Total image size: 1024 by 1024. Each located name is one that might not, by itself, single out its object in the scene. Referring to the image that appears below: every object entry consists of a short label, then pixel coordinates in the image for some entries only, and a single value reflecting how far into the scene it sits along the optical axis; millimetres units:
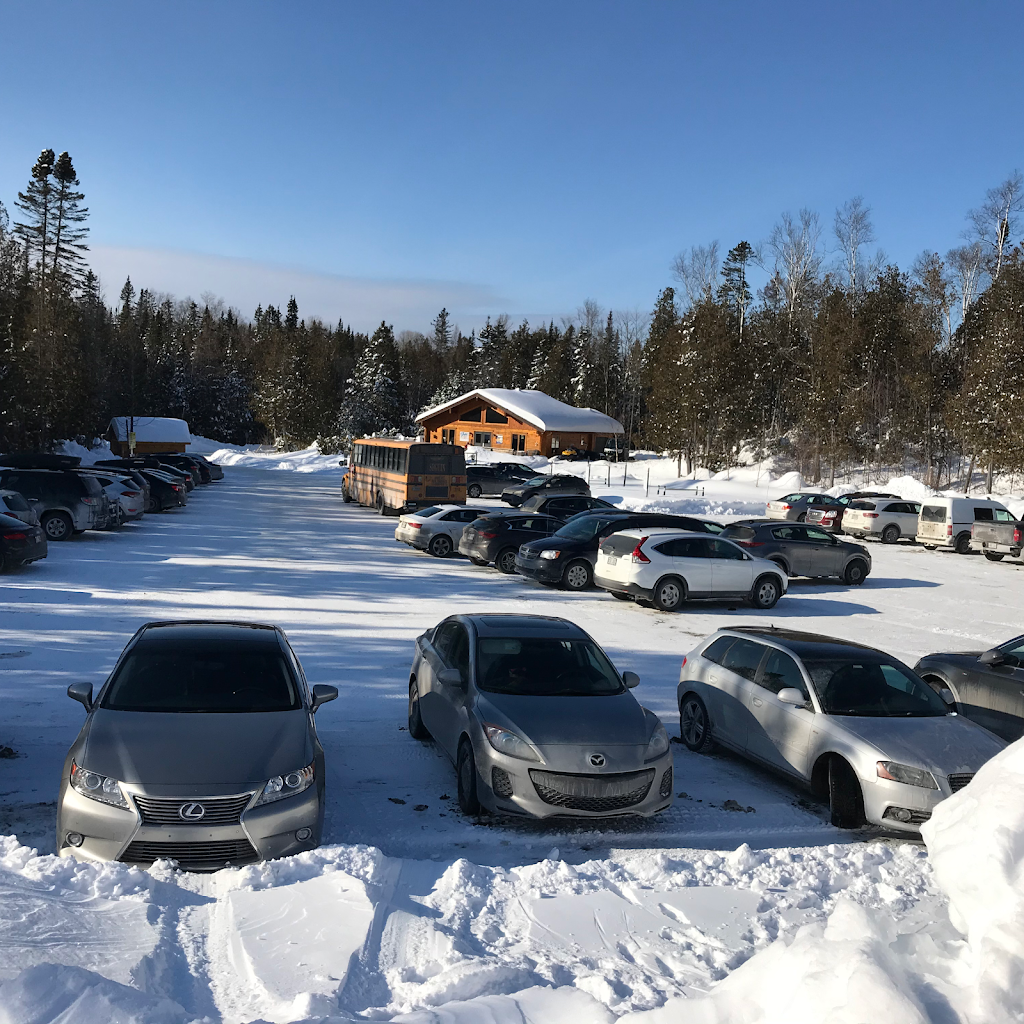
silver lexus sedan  5789
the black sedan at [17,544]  17953
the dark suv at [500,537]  22422
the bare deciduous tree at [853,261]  71750
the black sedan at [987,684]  9430
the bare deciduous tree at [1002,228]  63450
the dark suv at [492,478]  51406
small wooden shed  83188
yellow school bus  33906
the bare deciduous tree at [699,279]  81438
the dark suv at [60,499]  23641
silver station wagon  7523
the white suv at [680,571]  17922
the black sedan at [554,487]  44625
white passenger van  31500
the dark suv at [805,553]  22984
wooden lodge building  81438
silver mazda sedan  7062
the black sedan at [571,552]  20078
